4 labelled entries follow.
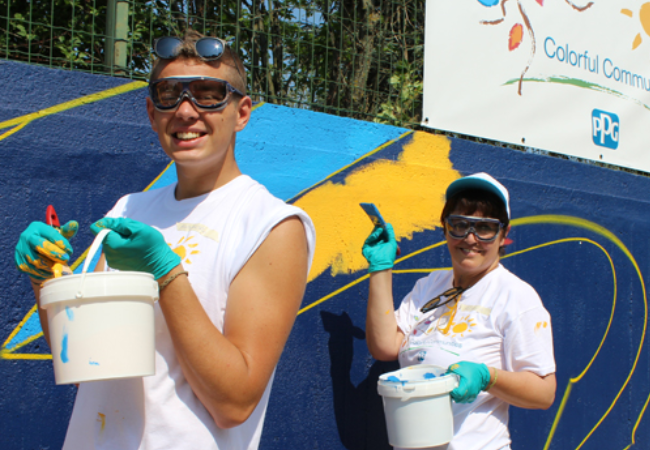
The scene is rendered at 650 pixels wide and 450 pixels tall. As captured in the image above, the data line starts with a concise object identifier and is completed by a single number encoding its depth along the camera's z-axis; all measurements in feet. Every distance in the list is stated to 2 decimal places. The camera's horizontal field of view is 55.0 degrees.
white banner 12.42
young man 4.51
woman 7.36
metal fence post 9.77
